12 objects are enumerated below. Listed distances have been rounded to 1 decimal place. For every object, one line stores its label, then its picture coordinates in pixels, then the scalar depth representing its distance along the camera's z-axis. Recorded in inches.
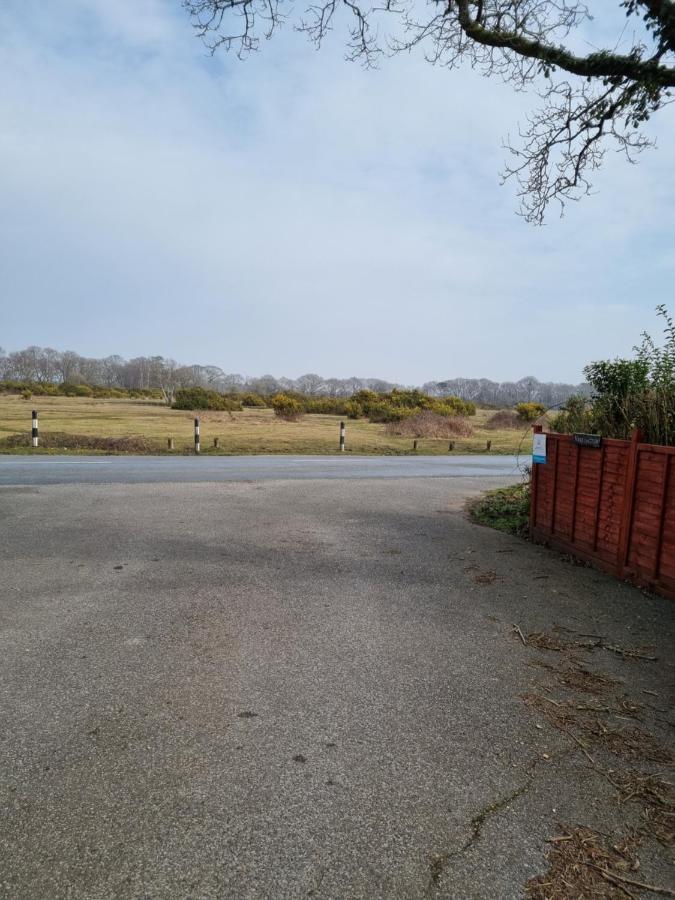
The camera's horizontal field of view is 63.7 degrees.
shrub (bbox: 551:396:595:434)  274.8
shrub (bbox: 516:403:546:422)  1520.7
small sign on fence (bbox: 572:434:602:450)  233.7
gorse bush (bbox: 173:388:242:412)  1758.1
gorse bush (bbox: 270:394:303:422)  1545.3
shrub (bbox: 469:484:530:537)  311.5
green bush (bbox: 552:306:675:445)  220.5
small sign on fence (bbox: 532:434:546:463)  274.7
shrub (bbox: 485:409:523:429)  1543.9
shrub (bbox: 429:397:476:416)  1553.9
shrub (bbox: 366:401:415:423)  1486.2
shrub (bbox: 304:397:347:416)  1825.8
